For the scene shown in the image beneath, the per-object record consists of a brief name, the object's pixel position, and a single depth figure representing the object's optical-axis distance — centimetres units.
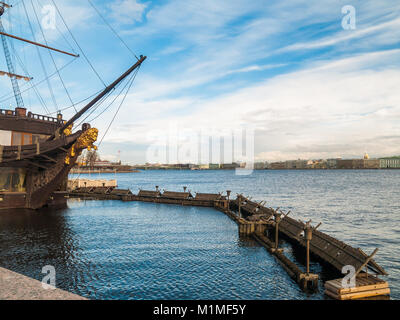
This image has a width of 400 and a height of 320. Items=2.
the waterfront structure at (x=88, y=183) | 6460
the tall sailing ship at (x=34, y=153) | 2908
